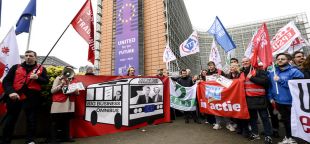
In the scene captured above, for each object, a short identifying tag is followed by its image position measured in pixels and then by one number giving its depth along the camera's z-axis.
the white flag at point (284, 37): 5.69
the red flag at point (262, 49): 3.08
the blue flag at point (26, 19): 4.15
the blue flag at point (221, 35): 5.80
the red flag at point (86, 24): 3.91
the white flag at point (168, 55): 7.94
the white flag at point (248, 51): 5.86
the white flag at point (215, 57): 6.28
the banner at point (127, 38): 21.24
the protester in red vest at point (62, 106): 3.21
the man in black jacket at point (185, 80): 5.16
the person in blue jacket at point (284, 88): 2.72
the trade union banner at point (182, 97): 4.86
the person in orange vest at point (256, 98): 2.96
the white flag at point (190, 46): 6.79
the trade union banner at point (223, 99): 3.48
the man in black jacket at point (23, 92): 2.90
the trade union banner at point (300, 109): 2.26
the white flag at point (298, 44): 6.65
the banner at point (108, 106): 3.80
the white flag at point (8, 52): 3.78
